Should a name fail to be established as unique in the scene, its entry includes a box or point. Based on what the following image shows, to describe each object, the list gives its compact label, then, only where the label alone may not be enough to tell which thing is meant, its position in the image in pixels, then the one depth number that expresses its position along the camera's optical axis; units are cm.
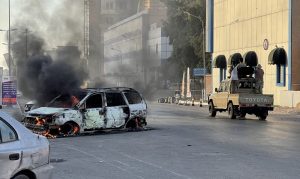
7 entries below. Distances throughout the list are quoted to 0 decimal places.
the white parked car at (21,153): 716
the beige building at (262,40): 4662
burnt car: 1881
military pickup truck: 2883
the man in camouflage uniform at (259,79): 3045
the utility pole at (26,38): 3233
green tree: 8312
